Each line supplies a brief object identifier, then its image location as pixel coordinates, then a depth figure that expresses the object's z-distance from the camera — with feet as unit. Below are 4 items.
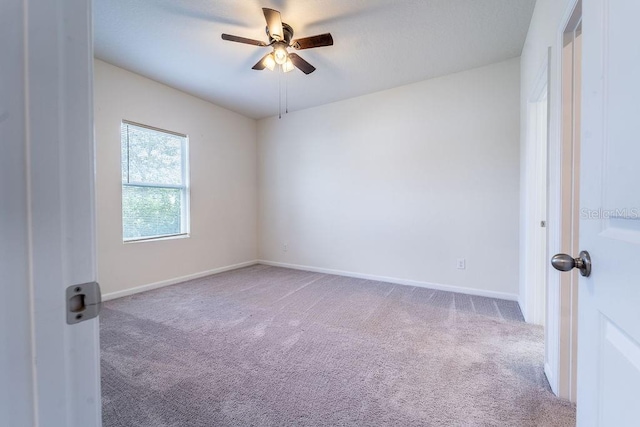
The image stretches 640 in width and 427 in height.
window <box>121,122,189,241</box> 10.66
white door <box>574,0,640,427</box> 1.72
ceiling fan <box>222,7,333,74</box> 6.86
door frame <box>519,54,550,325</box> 7.46
